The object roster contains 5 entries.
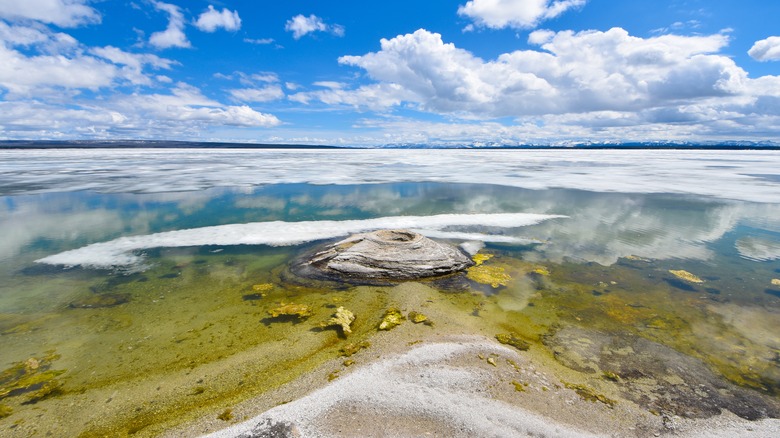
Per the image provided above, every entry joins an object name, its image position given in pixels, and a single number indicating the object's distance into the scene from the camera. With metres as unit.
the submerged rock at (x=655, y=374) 5.98
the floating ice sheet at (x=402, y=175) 32.38
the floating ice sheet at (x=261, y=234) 13.48
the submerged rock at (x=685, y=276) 11.39
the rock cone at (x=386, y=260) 11.67
